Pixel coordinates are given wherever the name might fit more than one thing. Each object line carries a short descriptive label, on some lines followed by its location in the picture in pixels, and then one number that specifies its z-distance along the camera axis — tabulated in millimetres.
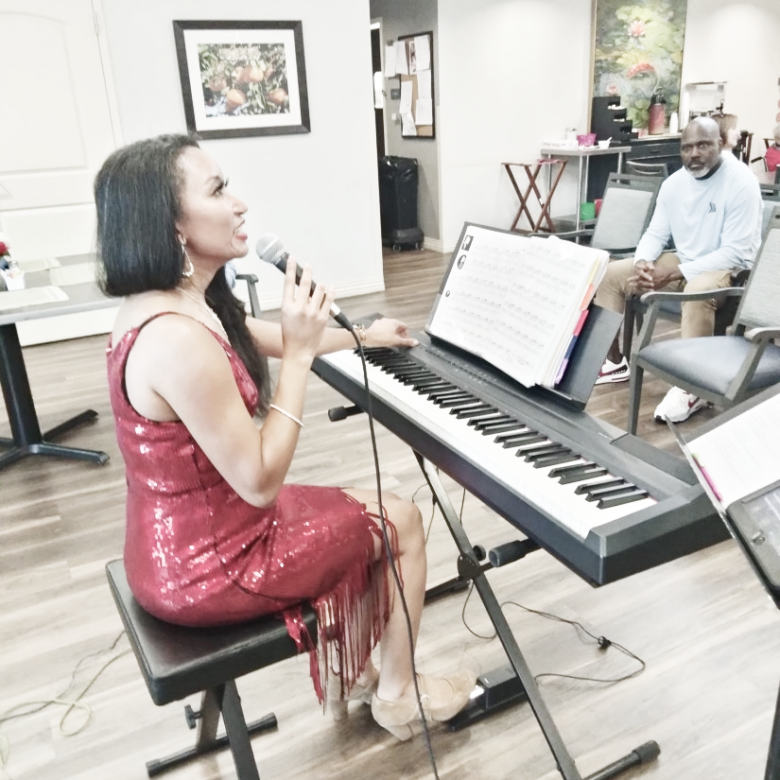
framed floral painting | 7203
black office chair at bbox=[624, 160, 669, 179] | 5104
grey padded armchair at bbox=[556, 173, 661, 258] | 3840
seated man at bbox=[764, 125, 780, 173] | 7711
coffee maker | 7121
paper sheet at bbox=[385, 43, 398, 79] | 7201
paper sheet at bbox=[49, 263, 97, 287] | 3154
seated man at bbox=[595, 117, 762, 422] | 3258
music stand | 926
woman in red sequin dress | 1175
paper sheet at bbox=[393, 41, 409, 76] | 6988
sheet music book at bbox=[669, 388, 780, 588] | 947
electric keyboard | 1073
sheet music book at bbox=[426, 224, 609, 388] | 1384
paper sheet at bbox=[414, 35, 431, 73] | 6590
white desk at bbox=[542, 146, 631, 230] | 6773
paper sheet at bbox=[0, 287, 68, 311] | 2755
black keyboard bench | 1175
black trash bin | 6965
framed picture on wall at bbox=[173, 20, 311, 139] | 4648
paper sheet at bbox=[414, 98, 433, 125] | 6770
